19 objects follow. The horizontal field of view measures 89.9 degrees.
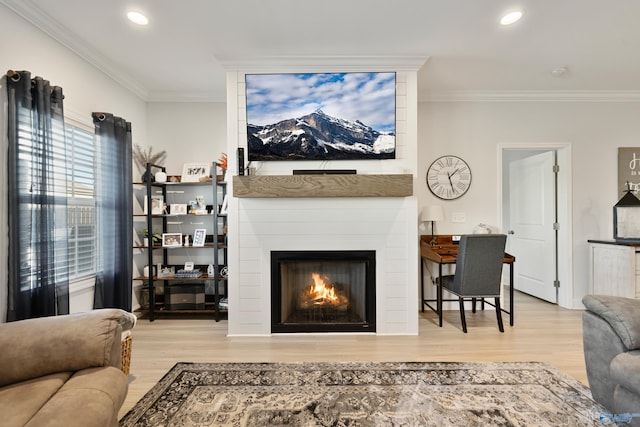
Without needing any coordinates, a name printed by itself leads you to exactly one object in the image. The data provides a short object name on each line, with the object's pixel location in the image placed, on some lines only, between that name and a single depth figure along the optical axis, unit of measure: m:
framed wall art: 3.91
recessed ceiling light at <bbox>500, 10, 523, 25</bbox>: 2.36
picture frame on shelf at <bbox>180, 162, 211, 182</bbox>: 3.78
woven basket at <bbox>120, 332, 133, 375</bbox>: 2.10
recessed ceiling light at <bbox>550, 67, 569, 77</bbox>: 3.26
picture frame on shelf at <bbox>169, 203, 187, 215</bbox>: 3.62
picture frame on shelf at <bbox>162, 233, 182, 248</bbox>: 3.59
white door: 4.19
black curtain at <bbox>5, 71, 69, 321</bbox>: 2.14
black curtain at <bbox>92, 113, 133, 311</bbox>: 3.07
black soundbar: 3.05
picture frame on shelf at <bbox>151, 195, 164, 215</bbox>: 3.61
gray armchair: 1.57
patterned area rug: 1.82
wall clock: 3.92
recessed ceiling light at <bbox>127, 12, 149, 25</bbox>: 2.37
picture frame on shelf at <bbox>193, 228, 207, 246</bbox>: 3.63
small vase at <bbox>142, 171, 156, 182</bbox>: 3.49
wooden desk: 3.30
